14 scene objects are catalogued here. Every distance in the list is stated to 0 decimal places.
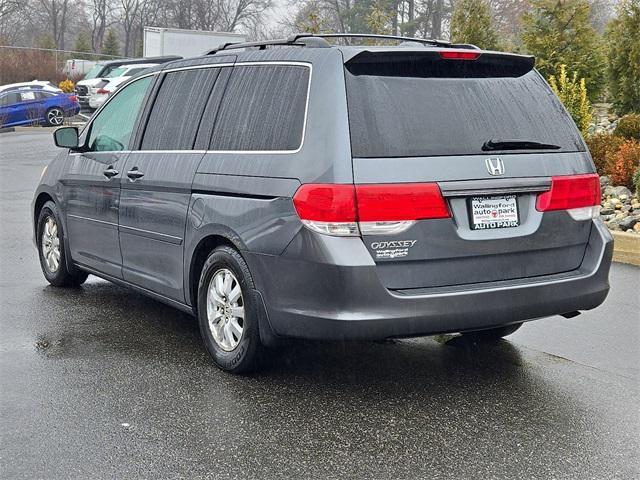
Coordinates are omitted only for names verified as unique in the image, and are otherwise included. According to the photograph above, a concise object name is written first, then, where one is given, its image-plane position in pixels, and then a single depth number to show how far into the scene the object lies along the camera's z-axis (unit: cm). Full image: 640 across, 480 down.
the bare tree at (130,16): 7482
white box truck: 3522
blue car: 3044
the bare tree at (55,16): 7438
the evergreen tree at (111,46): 6191
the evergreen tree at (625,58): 1546
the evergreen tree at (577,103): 1376
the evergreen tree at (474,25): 1898
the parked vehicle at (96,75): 3269
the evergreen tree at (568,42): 1744
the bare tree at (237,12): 7331
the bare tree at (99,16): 7619
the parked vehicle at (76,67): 4509
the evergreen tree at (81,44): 5972
